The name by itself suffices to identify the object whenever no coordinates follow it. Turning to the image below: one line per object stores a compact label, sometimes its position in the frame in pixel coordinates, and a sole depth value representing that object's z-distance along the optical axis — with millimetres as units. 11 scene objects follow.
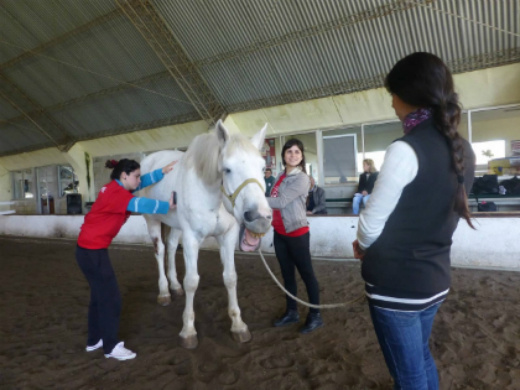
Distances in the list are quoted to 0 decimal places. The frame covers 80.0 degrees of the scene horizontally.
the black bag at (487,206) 5828
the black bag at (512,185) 6375
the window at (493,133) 7156
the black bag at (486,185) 6492
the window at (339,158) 8922
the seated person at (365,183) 7160
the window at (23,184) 16516
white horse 1862
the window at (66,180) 15133
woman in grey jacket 2303
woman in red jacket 2162
